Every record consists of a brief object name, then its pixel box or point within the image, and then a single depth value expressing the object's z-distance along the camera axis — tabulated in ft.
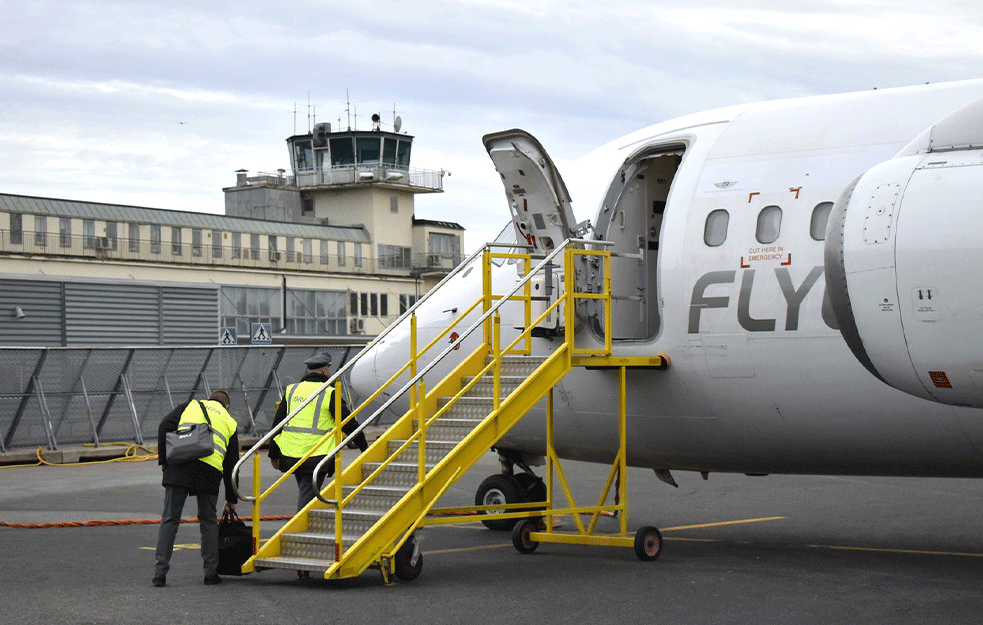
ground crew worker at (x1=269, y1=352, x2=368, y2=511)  42.91
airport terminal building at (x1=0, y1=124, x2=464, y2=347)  241.96
